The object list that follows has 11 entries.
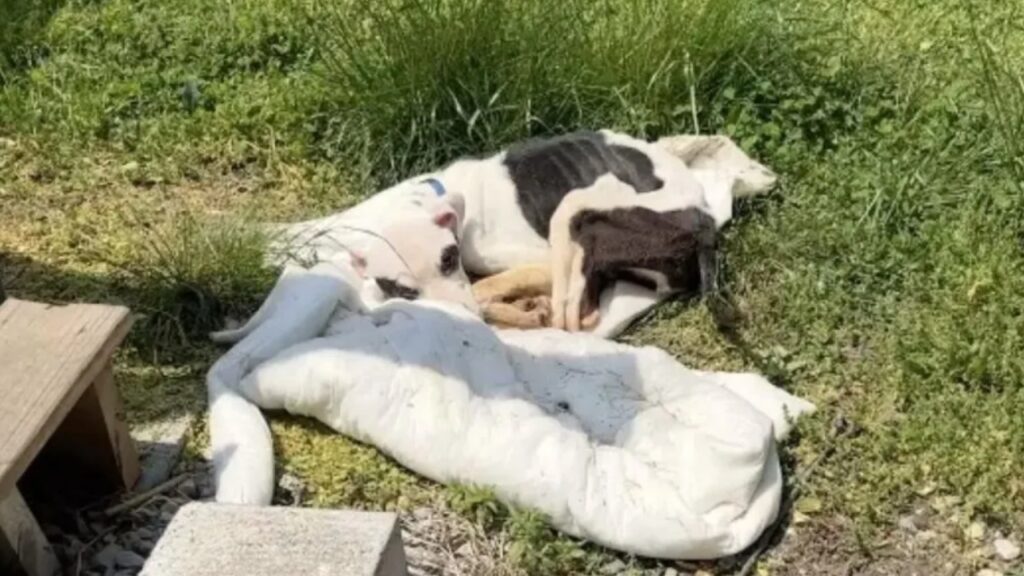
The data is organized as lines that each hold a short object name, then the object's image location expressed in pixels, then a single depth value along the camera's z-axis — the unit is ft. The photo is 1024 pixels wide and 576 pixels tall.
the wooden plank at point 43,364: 10.30
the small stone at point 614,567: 11.80
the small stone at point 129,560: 11.62
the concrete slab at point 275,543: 9.62
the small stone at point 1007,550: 12.09
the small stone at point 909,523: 12.37
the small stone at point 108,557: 11.62
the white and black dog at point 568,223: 14.74
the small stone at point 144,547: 11.76
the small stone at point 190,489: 12.28
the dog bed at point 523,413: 11.85
